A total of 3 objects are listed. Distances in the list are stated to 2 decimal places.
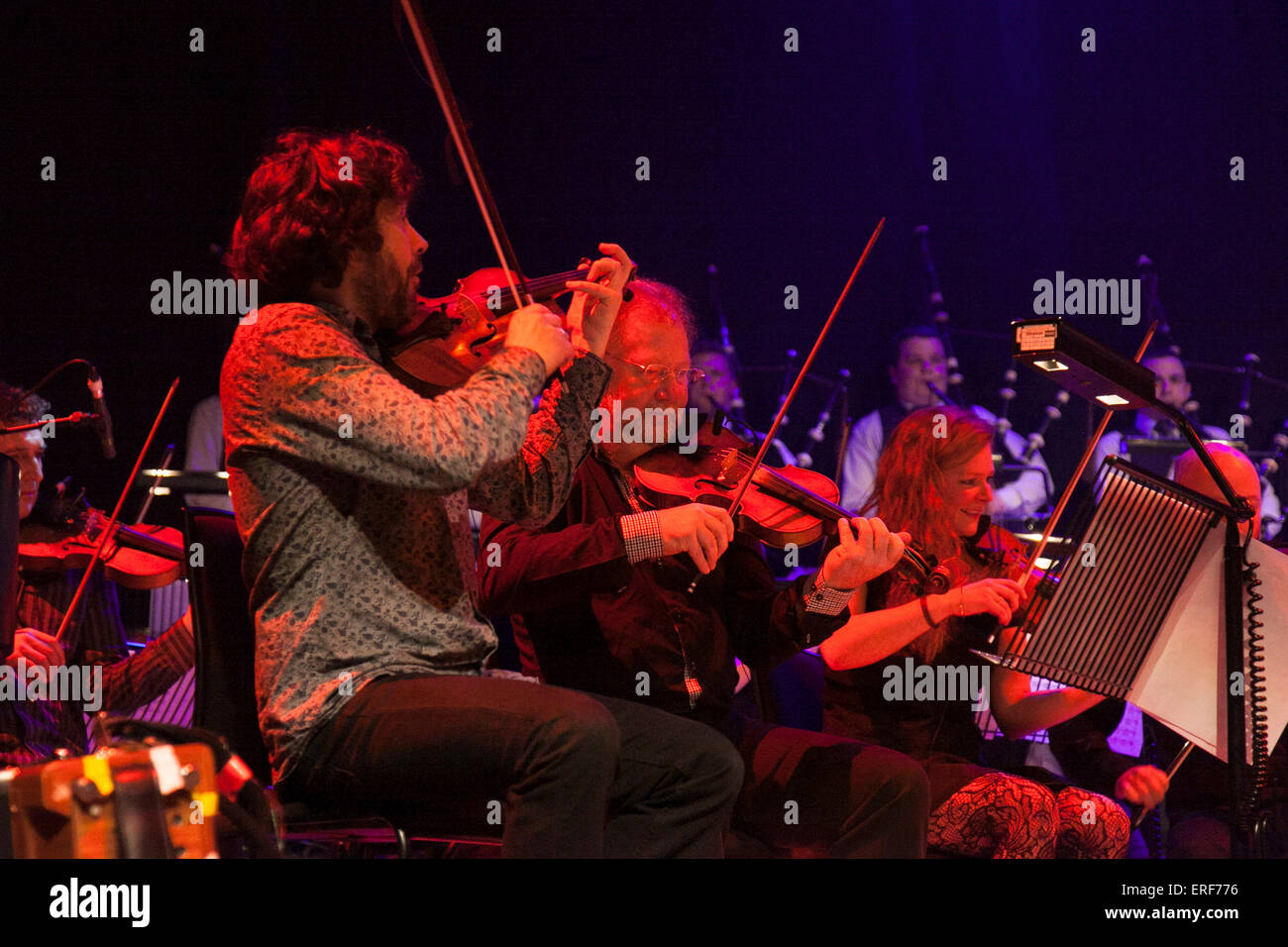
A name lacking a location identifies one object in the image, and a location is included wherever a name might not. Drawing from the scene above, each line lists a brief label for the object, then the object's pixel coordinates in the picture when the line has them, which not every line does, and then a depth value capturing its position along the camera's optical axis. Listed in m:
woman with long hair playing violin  2.42
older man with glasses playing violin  2.09
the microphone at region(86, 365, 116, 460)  3.30
